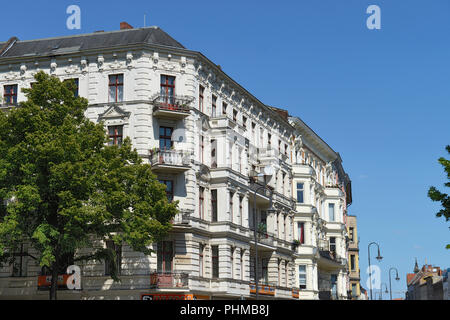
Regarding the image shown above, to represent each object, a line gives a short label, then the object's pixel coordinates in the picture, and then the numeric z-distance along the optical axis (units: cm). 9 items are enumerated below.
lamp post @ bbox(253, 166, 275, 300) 4903
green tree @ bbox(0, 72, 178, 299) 3041
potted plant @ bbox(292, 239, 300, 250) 5564
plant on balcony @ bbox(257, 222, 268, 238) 4796
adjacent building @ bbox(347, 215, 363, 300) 9985
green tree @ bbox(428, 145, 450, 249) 2612
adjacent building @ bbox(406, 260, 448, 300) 16445
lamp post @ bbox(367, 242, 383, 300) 6562
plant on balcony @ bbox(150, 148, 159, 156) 3778
